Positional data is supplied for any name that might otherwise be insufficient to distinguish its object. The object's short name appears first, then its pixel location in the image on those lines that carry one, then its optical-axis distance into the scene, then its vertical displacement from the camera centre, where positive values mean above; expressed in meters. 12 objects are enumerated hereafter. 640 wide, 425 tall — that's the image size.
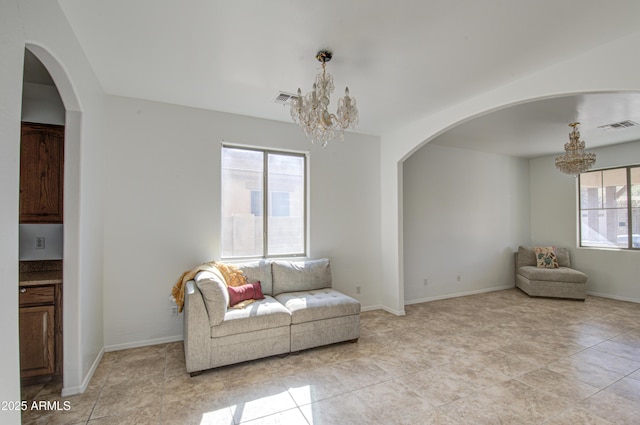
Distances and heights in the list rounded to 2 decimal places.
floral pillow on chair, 5.90 -0.88
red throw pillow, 3.15 -0.88
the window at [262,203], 3.88 +0.18
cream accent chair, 5.35 -1.23
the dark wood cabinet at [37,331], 2.37 -0.97
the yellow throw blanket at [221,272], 3.08 -0.72
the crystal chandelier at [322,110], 2.39 +0.89
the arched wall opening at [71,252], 2.34 -0.31
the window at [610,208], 5.37 +0.15
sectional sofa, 2.70 -1.06
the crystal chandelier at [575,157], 4.35 +0.90
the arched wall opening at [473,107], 2.27 +1.16
